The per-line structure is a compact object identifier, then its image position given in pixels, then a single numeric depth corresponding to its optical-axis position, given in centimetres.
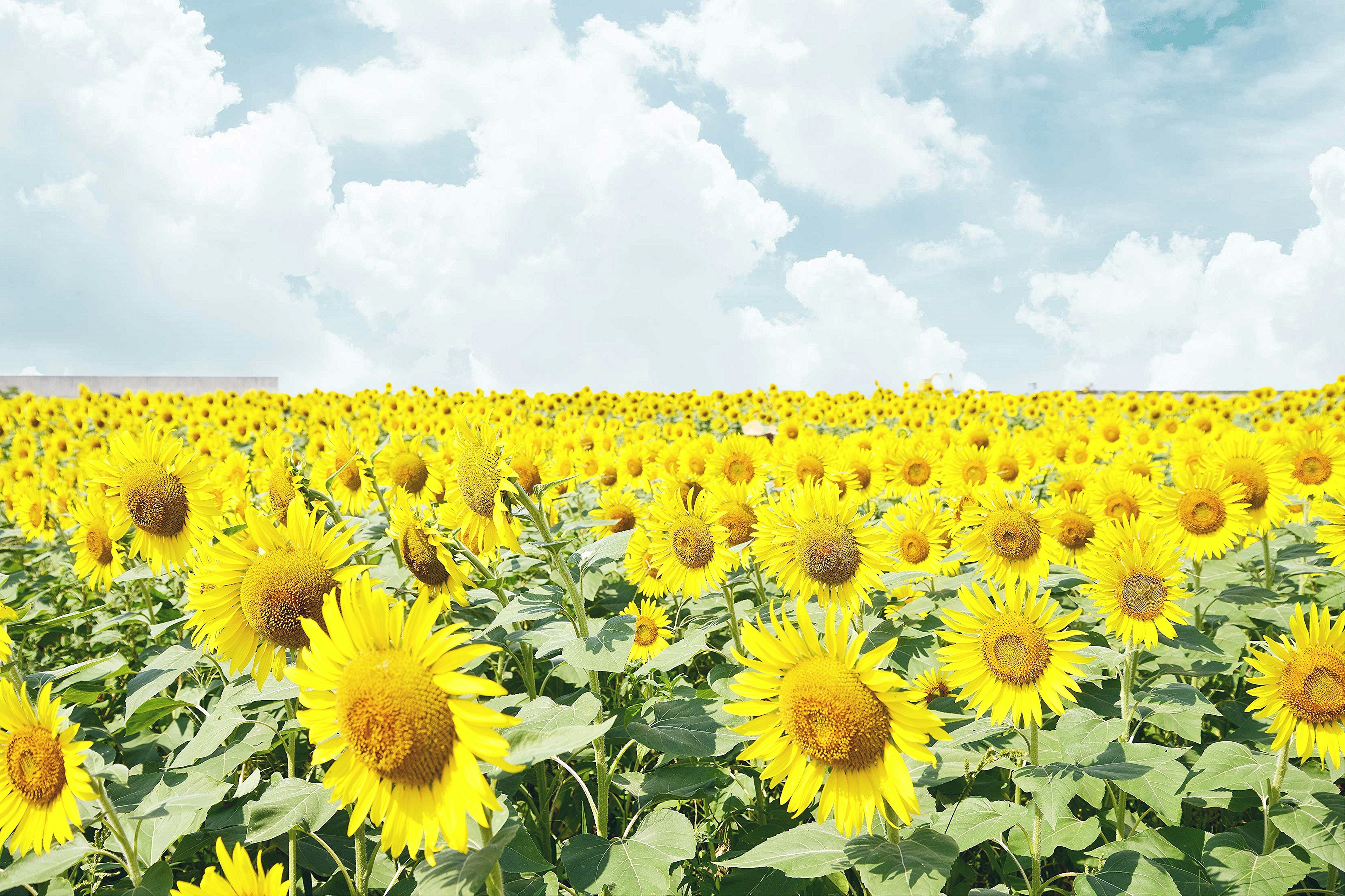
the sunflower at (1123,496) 416
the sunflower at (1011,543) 359
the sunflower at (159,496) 328
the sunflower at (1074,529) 380
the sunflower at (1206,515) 413
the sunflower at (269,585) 204
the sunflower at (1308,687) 239
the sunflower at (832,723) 180
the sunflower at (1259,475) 441
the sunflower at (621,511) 455
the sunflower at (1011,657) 235
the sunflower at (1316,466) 494
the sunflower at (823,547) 305
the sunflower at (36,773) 204
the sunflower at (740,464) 458
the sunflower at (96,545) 424
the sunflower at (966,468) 531
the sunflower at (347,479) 461
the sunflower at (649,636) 396
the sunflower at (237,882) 149
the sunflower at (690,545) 345
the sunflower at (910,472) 558
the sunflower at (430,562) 261
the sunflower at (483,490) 249
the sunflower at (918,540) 399
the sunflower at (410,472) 400
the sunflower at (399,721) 148
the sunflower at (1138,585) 298
